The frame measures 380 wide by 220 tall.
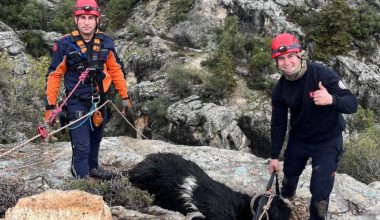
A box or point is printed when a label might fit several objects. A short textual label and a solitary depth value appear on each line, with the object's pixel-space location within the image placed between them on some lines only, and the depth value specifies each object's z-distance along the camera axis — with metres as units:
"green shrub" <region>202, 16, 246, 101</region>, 27.86
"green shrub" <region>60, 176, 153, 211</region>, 3.96
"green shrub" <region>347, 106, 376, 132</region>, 27.23
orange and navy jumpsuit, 4.44
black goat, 3.95
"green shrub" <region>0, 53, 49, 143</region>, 8.57
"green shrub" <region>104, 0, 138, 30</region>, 38.06
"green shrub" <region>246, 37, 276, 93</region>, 28.88
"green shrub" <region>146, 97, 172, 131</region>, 26.72
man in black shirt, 3.58
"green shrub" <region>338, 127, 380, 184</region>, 10.61
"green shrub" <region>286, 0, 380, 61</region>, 32.06
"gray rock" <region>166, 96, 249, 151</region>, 24.45
